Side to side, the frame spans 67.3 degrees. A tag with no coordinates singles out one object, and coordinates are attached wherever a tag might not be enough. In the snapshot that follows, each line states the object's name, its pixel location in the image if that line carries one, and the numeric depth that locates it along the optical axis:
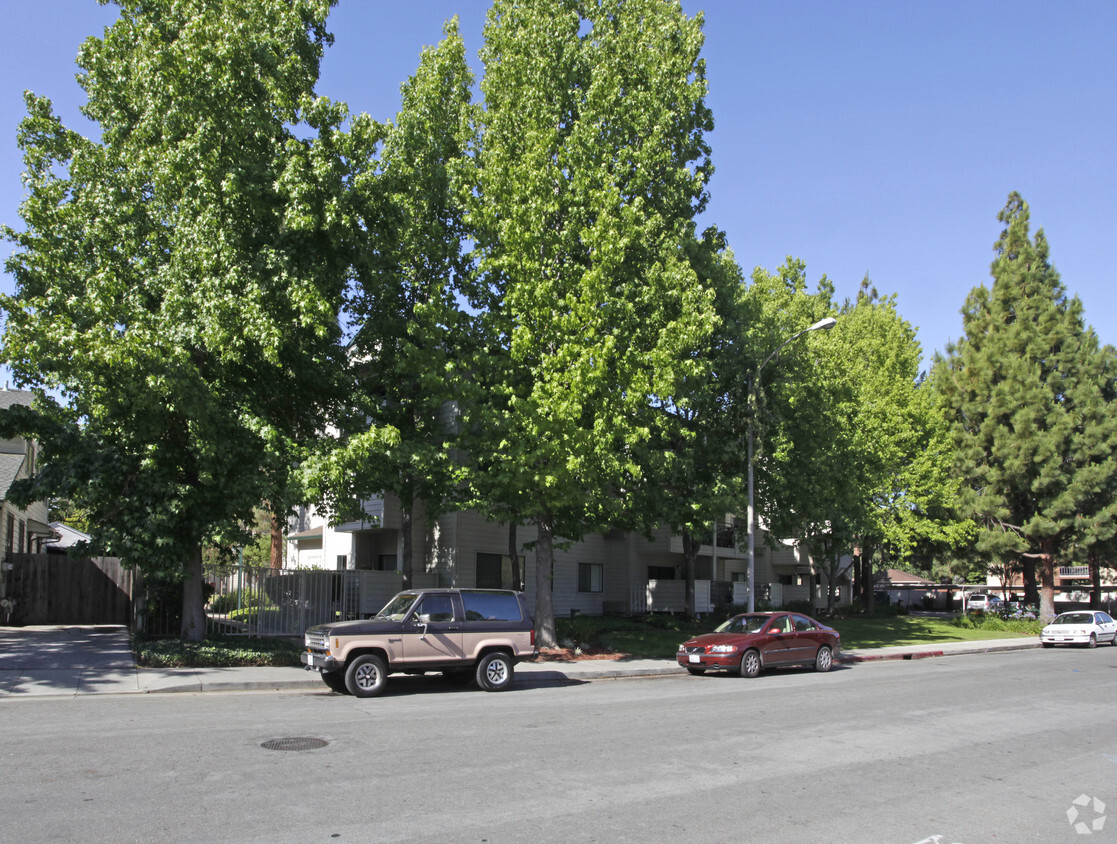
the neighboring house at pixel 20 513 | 26.48
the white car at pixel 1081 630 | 30.47
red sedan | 18.41
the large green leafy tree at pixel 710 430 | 22.72
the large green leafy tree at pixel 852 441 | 27.61
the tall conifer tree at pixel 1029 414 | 40.62
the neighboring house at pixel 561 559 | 27.66
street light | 22.84
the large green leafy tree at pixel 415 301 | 18.69
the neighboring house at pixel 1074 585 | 59.09
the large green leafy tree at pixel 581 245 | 18.36
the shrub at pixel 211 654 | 16.23
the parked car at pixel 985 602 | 55.72
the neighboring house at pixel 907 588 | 62.25
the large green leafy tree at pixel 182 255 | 15.55
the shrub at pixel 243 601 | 20.80
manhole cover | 8.90
